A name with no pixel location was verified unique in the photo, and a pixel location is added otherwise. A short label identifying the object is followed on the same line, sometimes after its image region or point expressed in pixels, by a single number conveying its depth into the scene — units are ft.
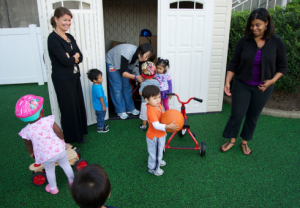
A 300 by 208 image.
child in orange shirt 7.87
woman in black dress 9.13
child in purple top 12.21
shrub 14.70
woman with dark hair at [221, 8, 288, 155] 8.63
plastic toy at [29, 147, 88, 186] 8.58
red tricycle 10.09
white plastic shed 12.22
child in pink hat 6.90
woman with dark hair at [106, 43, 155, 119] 11.53
